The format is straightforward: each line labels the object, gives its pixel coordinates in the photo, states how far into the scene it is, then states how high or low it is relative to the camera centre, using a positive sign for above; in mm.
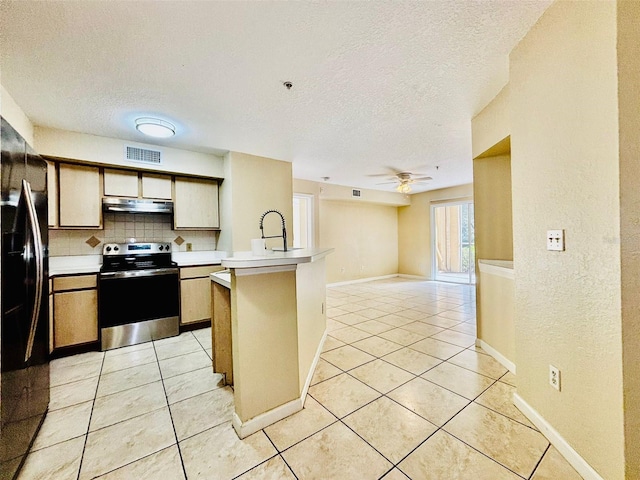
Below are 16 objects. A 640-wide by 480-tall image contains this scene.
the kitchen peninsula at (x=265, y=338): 1532 -617
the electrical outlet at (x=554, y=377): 1427 -797
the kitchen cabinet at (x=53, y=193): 2831 +570
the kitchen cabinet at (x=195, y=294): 3368 -685
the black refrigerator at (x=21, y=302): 1199 -302
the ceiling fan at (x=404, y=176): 5004 +1212
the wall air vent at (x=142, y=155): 3189 +1112
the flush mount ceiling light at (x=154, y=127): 2639 +1210
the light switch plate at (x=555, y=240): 1382 -30
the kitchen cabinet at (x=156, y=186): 3387 +756
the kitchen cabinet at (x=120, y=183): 3154 +754
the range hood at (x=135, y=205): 3137 +480
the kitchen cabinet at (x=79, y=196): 2910 +554
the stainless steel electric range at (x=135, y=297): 2891 -630
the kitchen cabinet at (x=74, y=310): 2680 -698
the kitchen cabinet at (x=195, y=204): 3621 +550
